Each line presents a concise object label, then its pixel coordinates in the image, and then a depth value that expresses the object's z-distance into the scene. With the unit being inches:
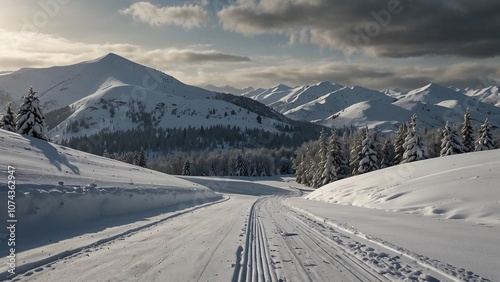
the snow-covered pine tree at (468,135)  2166.6
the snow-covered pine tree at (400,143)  2362.0
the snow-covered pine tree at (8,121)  1674.5
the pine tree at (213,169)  5340.6
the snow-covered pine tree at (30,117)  1594.5
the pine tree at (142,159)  3659.0
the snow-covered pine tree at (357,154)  2373.3
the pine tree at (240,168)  5073.8
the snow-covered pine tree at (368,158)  2240.4
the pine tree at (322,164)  2613.7
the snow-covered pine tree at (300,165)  3727.9
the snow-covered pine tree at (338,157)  2484.0
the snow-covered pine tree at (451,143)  2020.2
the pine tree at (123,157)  4494.3
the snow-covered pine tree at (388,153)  2697.1
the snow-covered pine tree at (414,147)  2016.5
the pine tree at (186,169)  4488.2
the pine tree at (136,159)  3690.5
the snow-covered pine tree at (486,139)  2032.5
